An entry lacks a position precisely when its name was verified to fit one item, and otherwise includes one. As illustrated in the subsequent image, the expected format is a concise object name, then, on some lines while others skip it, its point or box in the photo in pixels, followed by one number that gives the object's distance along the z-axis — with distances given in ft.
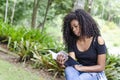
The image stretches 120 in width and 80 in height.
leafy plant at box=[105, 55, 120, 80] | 13.19
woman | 8.36
